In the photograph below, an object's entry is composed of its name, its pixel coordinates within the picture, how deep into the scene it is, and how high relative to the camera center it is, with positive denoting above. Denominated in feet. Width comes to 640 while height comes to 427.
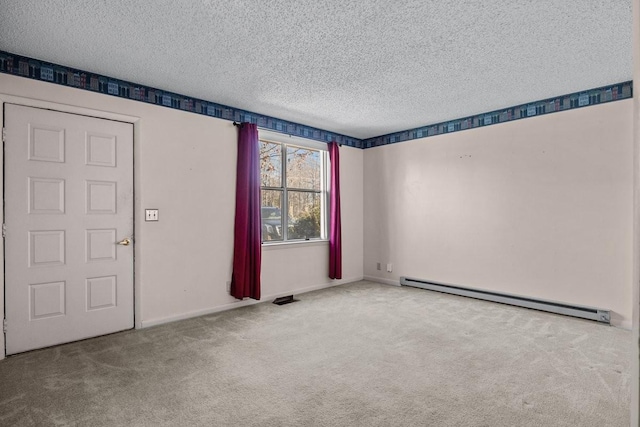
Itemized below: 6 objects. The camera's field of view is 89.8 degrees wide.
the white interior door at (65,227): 9.34 -0.23
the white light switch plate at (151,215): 11.66 +0.12
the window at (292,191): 15.98 +1.40
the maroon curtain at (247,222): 13.84 -0.20
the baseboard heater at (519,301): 11.91 -3.67
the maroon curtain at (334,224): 17.79 -0.42
